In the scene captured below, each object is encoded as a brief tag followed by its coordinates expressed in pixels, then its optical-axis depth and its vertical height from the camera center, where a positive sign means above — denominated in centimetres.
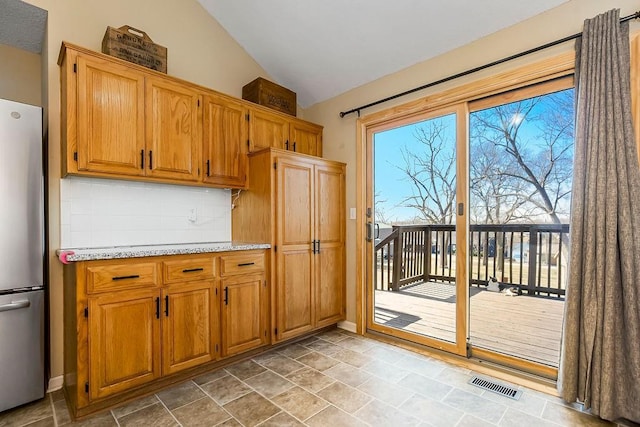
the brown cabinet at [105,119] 211 +64
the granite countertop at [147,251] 186 -29
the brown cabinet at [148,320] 189 -76
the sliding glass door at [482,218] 238 -7
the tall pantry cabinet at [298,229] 288 -19
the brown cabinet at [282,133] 311 +82
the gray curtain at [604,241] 182 -18
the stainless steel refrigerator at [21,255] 196 -29
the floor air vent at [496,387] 213 -125
